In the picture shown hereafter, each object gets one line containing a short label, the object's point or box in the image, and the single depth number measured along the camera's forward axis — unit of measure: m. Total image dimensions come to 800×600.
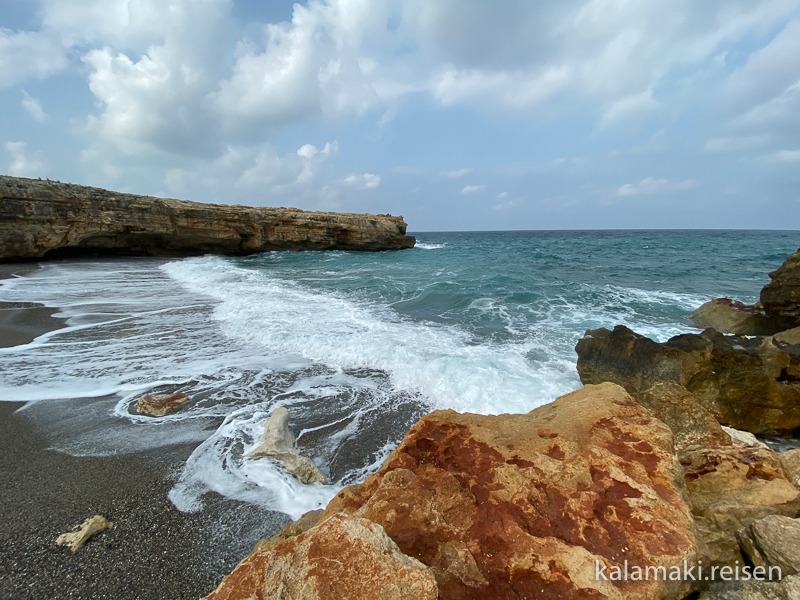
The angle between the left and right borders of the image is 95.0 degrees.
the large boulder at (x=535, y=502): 1.71
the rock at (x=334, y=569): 1.38
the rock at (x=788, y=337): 5.92
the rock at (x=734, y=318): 8.80
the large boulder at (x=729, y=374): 5.05
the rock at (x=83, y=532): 2.96
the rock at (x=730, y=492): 2.10
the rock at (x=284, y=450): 3.89
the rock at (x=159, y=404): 5.07
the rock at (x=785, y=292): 7.97
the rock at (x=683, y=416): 3.45
